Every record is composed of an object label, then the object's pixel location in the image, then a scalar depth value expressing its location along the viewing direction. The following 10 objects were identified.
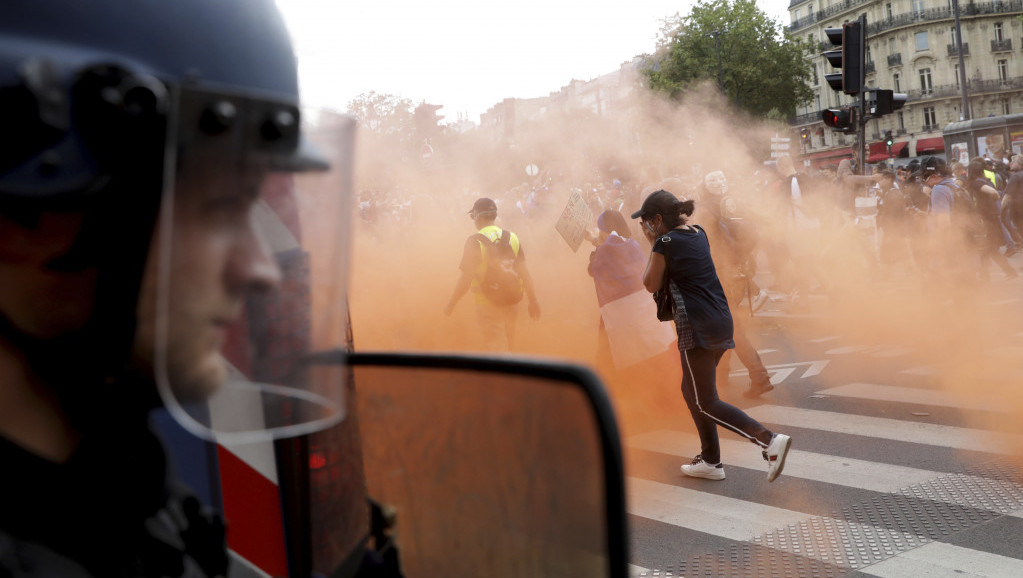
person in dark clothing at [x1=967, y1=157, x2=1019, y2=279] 11.53
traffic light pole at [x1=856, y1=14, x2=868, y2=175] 12.06
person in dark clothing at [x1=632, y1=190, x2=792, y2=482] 5.47
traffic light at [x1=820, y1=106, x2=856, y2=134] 13.09
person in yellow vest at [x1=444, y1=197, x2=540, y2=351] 7.52
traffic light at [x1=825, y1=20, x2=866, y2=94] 12.12
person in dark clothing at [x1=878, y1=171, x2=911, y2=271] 12.74
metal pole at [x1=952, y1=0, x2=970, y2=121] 28.94
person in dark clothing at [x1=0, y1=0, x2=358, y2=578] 0.74
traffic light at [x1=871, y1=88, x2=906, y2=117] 12.88
